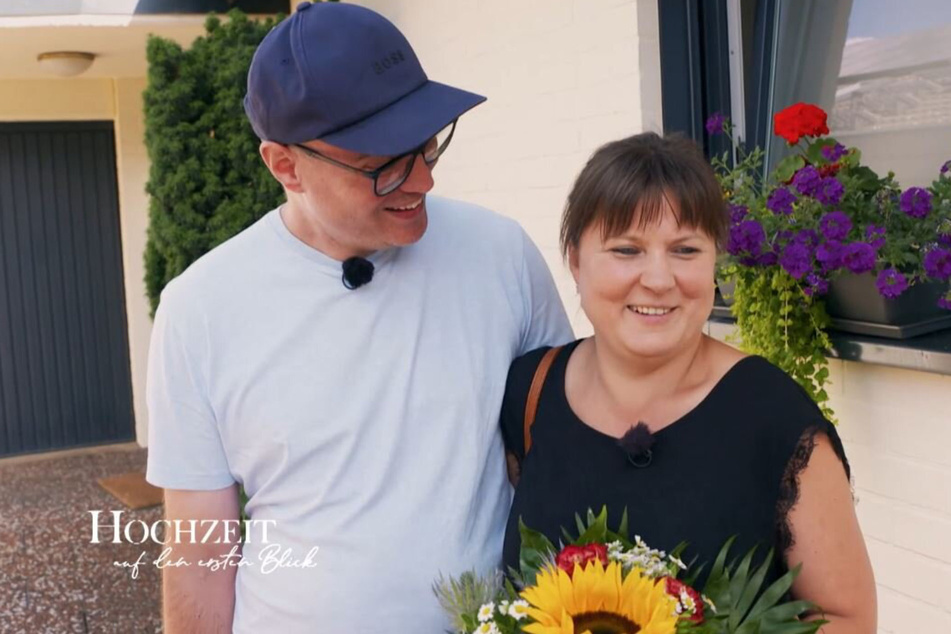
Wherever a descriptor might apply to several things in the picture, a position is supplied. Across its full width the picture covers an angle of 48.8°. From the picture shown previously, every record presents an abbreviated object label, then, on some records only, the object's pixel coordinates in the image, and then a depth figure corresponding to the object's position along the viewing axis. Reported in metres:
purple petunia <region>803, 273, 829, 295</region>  2.67
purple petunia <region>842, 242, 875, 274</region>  2.53
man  1.75
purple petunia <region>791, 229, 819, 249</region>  2.64
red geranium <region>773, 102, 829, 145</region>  2.81
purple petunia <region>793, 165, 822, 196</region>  2.70
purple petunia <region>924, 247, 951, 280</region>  2.48
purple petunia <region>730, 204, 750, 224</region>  2.79
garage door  8.16
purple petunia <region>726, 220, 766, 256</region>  2.70
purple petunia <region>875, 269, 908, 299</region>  2.52
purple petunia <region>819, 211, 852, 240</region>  2.60
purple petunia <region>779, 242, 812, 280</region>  2.62
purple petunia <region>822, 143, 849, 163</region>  2.79
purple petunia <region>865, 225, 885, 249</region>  2.57
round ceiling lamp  6.81
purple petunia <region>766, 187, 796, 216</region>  2.71
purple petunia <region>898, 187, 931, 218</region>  2.59
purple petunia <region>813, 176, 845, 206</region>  2.66
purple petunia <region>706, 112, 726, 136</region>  3.16
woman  1.52
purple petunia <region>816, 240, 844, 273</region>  2.58
